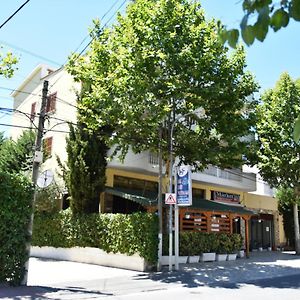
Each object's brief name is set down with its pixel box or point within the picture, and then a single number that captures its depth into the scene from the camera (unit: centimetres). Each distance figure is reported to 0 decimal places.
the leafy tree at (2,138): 2083
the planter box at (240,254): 1954
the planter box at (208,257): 1681
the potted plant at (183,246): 1597
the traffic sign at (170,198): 1366
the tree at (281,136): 2043
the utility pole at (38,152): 992
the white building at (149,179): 1832
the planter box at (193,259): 1620
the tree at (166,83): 1334
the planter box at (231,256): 1807
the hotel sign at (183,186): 1385
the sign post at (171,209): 1362
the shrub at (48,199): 1735
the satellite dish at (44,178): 1300
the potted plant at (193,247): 1629
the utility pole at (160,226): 1353
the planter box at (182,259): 1577
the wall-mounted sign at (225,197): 2383
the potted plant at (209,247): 1690
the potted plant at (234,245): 1821
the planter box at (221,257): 1747
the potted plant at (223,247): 1759
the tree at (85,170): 1620
